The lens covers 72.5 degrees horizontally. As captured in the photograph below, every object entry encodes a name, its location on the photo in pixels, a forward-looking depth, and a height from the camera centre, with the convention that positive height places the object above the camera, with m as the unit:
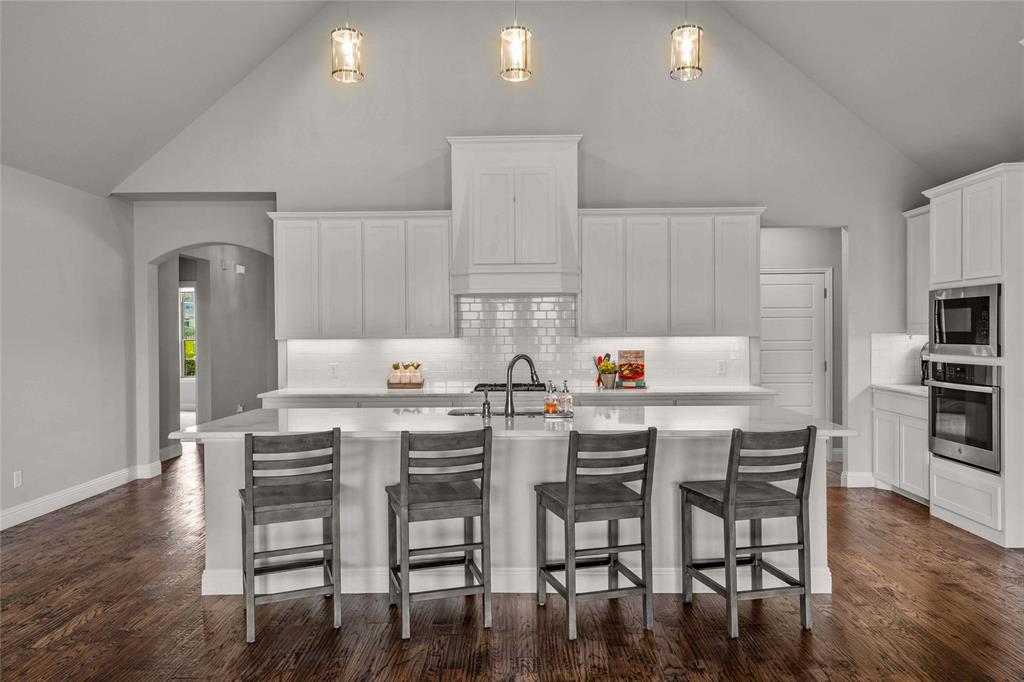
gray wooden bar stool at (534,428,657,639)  3.34 -0.81
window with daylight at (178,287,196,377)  13.33 +0.16
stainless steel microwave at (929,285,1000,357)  4.89 +0.09
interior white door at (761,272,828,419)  8.14 -0.07
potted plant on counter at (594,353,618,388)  6.53 -0.32
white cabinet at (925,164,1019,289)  4.86 +0.77
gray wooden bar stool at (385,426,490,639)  3.37 -0.79
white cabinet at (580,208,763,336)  6.46 +0.60
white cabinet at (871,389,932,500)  5.88 -0.96
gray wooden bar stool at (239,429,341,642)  3.37 -0.78
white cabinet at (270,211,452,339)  6.51 +0.61
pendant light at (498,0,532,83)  4.09 +1.69
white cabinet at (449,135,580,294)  6.27 +1.10
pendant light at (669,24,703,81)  4.43 +1.83
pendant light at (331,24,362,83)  4.38 +1.80
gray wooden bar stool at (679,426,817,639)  3.37 -0.82
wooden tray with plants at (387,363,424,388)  6.59 -0.35
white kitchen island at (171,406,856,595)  3.96 -1.02
